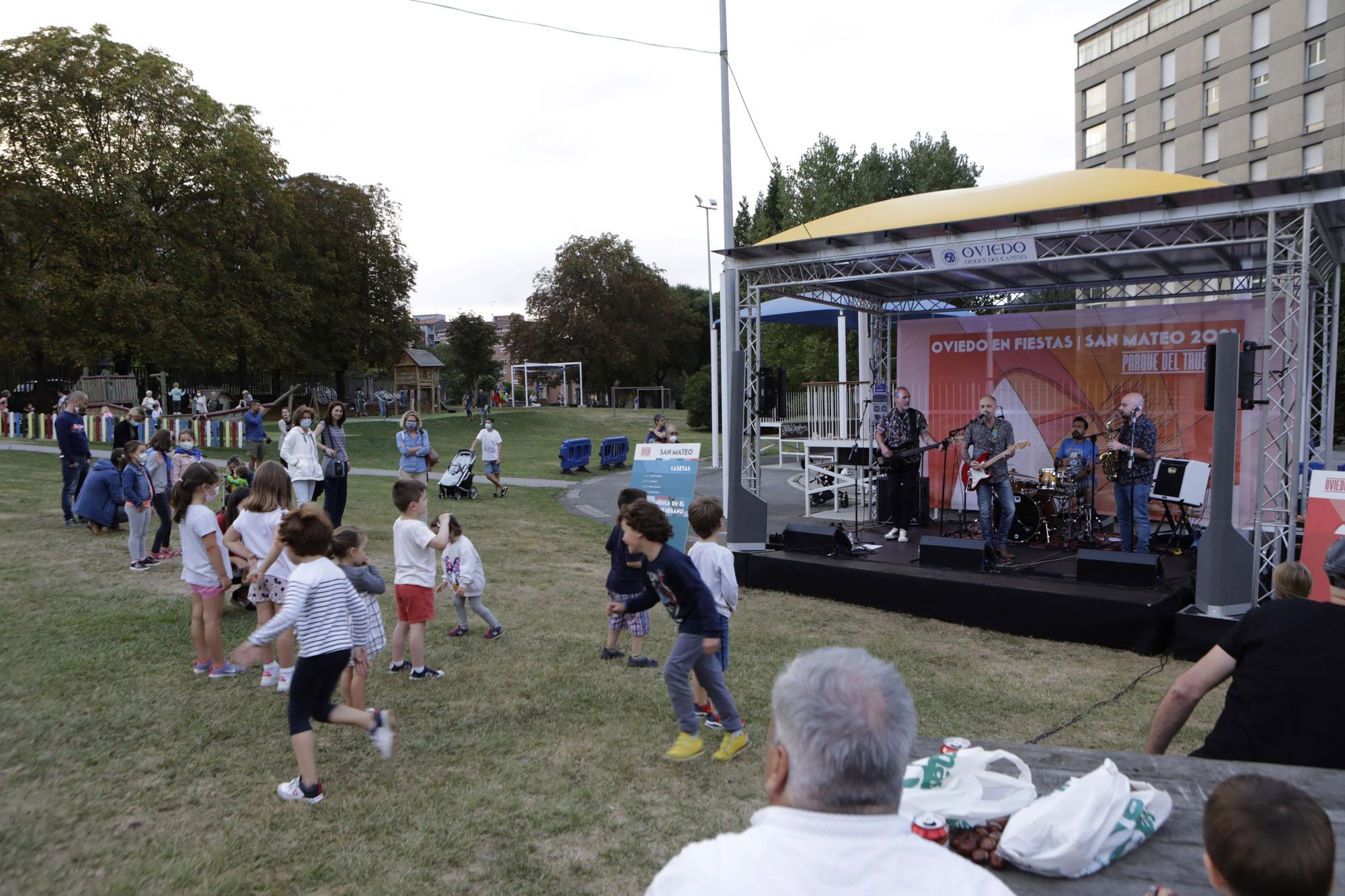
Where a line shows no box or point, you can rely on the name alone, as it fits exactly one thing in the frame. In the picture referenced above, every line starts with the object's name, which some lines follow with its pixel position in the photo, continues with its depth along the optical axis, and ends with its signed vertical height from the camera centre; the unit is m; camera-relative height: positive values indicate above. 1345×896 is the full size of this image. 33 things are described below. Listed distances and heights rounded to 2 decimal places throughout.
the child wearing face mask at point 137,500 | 9.27 -0.97
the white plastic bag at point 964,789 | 2.53 -1.18
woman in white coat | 10.49 -0.59
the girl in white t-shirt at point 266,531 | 6.07 -0.87
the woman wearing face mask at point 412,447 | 12.56 -0.59
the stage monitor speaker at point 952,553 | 9.21 -1.66
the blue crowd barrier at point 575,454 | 23.59 -1.37
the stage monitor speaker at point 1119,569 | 8.17 -1.65
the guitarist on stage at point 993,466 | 9.98 -0.75
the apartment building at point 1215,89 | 40.78 +16.10
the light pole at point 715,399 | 24.11 +0.10
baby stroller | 17.25 -1.46
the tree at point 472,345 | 51.16 +3.57
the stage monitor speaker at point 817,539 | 10.20 -1.64
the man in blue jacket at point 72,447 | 11.59 -0.49
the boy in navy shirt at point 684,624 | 4.81 -1.23
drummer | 11.67 -0.83
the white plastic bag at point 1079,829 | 2.26 -1.15
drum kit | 11.47 -1.53
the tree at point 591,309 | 52.12 +5.81
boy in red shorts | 5.96 -1.07
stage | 7.76 -1.94
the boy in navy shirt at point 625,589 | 6.55 -1.40
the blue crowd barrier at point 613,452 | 24.59 -1.37
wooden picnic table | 2.24 -1.25
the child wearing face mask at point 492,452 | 18.25 -0.99
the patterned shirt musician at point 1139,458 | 9.98 -0.69
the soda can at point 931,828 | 2.41 -1.20
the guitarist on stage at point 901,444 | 11.73 -0.60
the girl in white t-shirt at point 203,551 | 5.87 -0.96
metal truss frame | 7.69 +1.59
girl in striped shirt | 4.22 -1.12
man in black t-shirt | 3.00 -1.05
